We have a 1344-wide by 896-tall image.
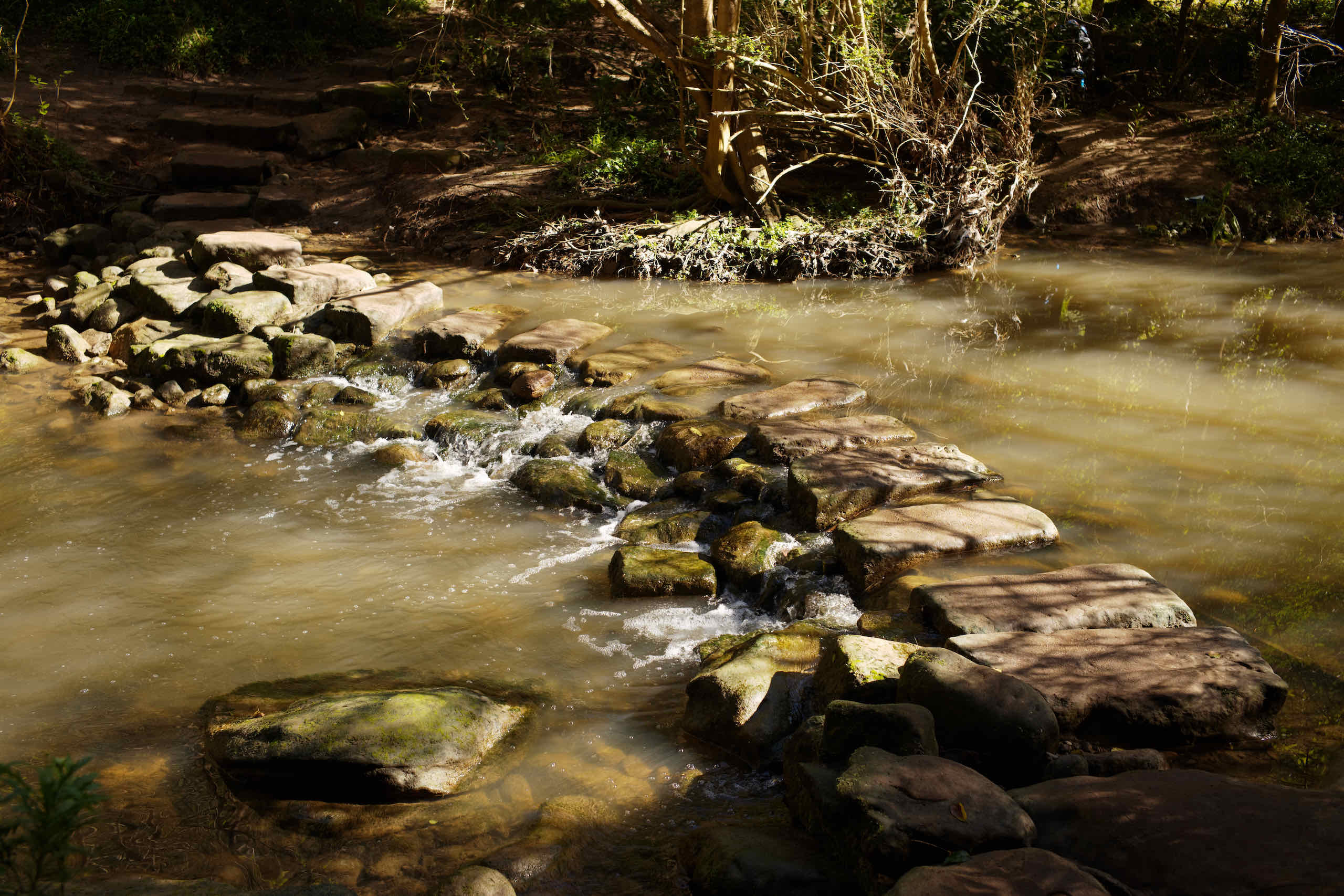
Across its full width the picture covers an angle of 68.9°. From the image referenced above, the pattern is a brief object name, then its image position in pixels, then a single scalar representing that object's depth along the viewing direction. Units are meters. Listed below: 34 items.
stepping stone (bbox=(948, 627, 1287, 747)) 3.01
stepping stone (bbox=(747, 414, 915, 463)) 5.34
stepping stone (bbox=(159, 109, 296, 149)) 12.80
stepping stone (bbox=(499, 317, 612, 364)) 7.11
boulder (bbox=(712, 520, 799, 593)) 4.46
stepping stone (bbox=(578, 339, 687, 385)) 6.78
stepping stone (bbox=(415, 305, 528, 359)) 7.43
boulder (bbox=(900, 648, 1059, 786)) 2.79
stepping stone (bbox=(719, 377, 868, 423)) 5.91
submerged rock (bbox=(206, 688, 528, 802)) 3.12
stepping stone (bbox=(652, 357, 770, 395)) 6.53
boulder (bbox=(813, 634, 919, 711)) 3.13
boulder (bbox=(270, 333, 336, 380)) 7.47
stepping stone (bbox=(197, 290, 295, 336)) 7.89
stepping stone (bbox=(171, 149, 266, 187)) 11.56
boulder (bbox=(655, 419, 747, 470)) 5.57
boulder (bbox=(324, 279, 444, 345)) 7.84
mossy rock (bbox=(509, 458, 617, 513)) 5.46
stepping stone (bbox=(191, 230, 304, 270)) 8.96
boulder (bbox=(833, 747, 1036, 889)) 2.26
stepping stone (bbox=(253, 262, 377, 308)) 8.32
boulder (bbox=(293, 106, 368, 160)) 12.94
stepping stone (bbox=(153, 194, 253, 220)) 10.68
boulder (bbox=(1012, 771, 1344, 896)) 2.10
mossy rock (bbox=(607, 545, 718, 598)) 4.45
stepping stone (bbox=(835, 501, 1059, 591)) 4.19
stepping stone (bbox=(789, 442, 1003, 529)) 4.75
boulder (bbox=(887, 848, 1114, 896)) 2.03
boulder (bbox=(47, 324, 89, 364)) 7.97
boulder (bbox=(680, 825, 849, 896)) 2.52
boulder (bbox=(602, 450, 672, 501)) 5.53
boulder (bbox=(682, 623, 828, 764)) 3.29
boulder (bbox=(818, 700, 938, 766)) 2.70
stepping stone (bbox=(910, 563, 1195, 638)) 3.51
